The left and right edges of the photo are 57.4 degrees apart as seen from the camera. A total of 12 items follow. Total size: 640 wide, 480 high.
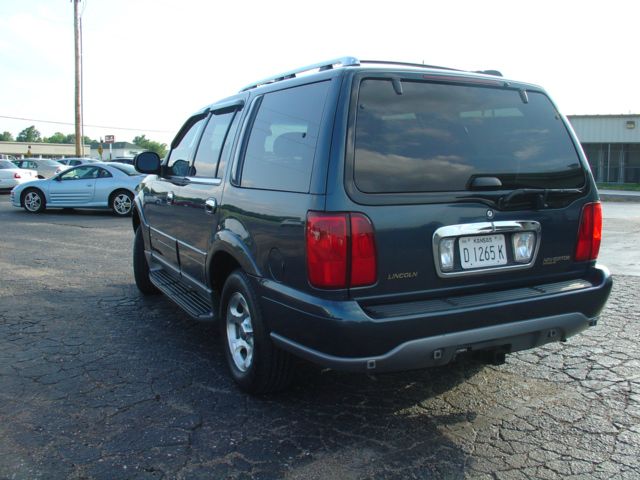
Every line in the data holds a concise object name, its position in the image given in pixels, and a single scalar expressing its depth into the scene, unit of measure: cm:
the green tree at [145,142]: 14960
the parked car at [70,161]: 2869
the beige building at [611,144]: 3444
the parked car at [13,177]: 2320
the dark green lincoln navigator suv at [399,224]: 288
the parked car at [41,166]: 2916
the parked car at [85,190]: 1520
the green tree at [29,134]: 14638
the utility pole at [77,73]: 3212
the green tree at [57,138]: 16612
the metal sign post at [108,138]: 3284
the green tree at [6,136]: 14795
